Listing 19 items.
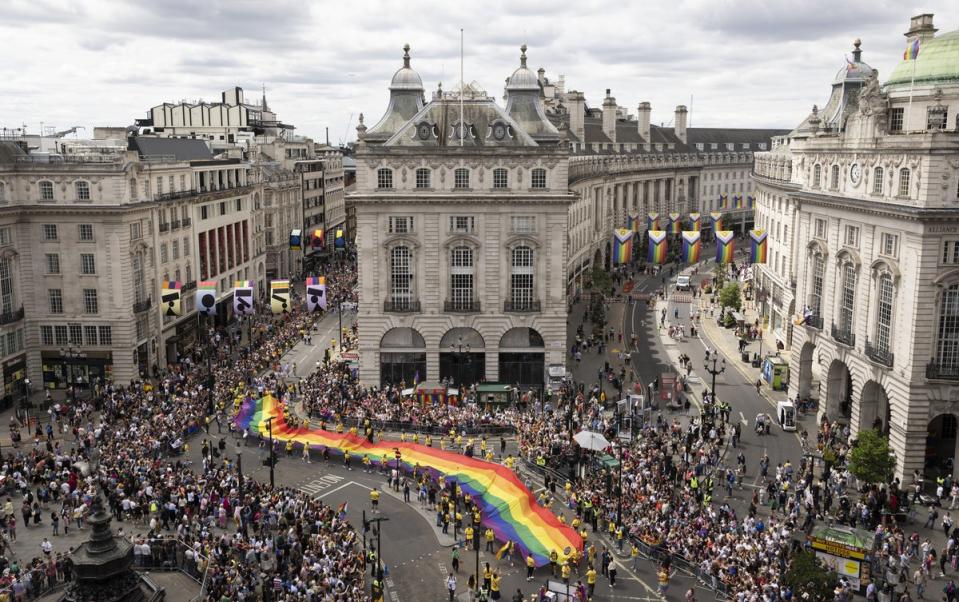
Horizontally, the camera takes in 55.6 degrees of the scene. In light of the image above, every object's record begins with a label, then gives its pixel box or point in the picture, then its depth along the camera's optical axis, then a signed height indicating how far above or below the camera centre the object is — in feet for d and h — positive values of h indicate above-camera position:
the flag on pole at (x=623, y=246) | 307.99 -32.39
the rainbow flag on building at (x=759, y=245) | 298.15 -31.16
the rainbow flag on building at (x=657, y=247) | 284.61 -30.21
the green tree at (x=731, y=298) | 314.96 -50.87
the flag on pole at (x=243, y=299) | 233.76 -37.11
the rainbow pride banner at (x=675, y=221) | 371.47 -29.46
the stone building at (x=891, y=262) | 160.56 -21.84
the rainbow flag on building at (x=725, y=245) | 284.20 -29.70
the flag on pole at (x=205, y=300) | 240.73 -38.42
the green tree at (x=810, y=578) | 114.42 -53.85
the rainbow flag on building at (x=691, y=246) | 275.59 -28.97
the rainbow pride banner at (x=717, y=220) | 345.45 -26.64
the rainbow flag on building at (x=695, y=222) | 479.25 -40.24
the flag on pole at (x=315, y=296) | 231.50 -36.20
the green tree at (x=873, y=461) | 154.51 -52.62
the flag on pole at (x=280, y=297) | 233.96 -36.82
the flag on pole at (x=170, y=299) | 234.17 -37.18
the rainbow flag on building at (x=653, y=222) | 360.38 -28.55
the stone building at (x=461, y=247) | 218.18 -23.16
